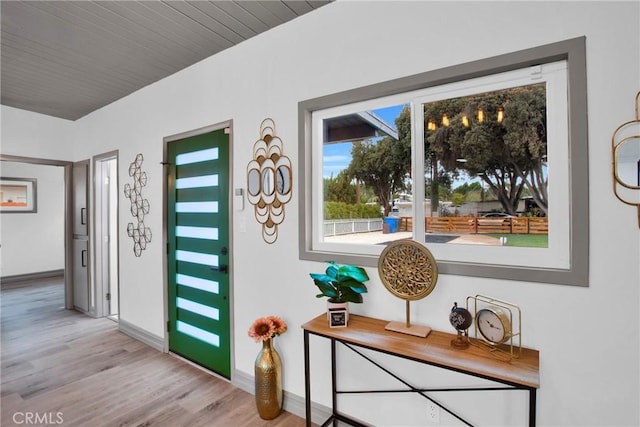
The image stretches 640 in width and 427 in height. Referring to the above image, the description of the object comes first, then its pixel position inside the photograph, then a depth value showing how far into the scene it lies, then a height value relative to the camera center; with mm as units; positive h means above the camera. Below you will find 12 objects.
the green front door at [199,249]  2695 -324
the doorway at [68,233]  4551 -273
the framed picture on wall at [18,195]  6031 +369
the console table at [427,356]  1228 -623
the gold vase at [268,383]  2162 -1146
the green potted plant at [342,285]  1792 -408
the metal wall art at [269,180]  2291 +230
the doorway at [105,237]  4254 -322
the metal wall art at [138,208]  3412 +57
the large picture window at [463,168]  1449 +233
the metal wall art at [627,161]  1272 +190
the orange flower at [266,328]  2146 -780
